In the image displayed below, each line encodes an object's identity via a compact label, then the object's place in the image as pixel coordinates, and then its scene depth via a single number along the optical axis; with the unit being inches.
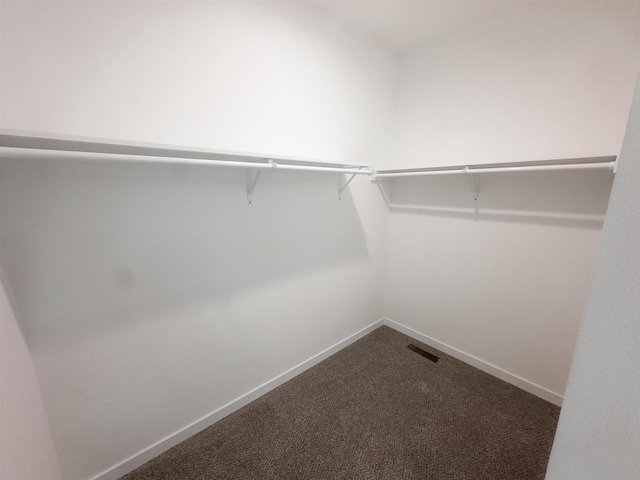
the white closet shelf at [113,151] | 29.0
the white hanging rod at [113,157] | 29.0
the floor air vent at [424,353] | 82.9
